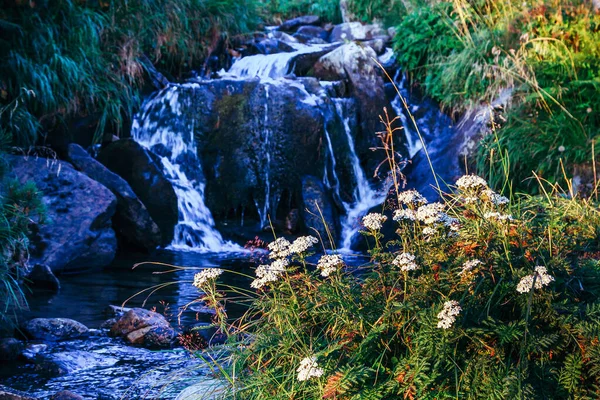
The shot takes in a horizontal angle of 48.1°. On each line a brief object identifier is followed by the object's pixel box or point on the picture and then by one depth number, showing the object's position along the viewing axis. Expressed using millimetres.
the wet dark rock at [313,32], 14351
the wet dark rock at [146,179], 8523
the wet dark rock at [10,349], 4344
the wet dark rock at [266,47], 11992
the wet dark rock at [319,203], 8906
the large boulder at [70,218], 6922
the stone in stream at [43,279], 6297
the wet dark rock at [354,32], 13537
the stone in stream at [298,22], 14875
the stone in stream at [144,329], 4695
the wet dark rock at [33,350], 4371
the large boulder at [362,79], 10359
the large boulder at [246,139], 9438
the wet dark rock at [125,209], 7969
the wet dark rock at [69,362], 4168
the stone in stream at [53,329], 4816
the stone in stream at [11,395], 3424
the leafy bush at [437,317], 2197
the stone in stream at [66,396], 3570
